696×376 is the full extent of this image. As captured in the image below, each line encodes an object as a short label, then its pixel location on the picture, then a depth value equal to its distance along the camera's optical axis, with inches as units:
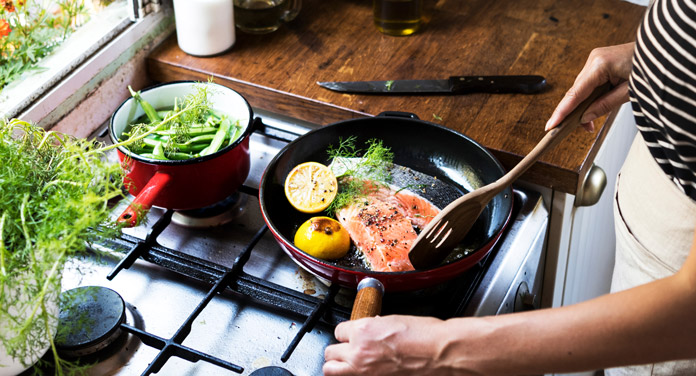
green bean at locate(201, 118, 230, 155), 39.9
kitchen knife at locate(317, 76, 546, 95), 47.8
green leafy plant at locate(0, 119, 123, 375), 26.3
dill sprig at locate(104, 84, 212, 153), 38.7
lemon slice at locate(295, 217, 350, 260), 35.9
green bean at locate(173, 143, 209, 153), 40.0
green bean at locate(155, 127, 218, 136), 40.6
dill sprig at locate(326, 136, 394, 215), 39.9
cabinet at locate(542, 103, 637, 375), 45.2
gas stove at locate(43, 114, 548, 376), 33.5
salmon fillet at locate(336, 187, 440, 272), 36.3
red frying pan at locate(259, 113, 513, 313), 34.1
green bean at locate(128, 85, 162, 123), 41.7
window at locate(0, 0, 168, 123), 41.3
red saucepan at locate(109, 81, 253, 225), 36.9
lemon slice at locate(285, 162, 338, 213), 39.3
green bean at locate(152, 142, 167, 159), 38.7
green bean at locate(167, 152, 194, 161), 39.2
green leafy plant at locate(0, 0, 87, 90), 43.2
